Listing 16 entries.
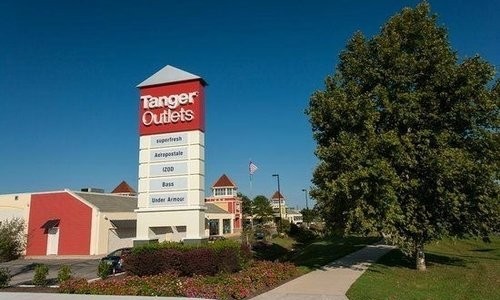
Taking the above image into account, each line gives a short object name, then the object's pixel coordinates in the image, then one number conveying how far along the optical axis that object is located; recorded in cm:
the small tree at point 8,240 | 2019
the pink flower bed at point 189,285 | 1465
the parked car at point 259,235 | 5288
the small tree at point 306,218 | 9550
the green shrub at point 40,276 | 1856
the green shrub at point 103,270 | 2042
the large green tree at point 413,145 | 1784
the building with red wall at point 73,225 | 4066
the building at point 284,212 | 11134
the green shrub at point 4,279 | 1836
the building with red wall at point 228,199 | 7875
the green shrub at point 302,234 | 5324
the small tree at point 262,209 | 8219
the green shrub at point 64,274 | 1780
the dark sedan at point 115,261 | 2494
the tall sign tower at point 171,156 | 2077
